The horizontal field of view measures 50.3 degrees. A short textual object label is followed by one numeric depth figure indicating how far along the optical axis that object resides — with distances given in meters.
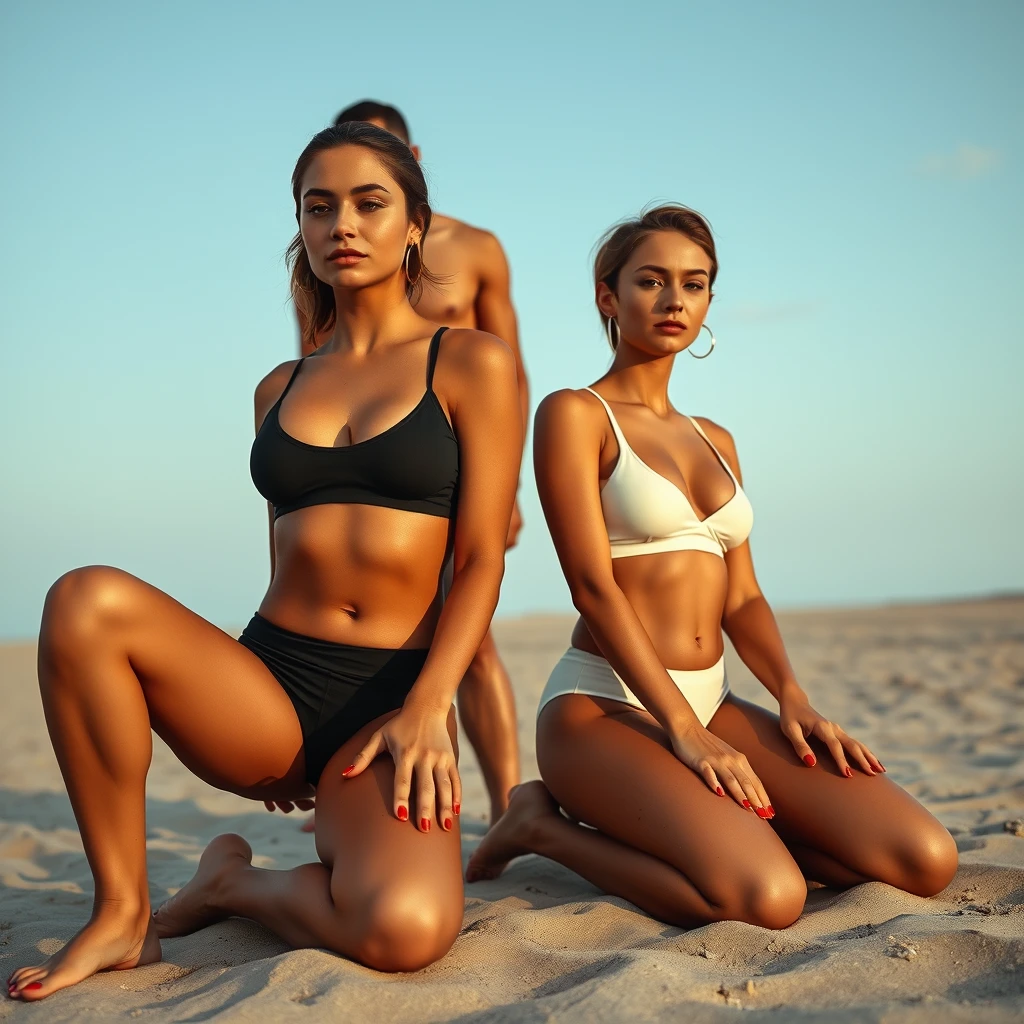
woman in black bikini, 2.37
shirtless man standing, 3.92
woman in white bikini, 2.74
